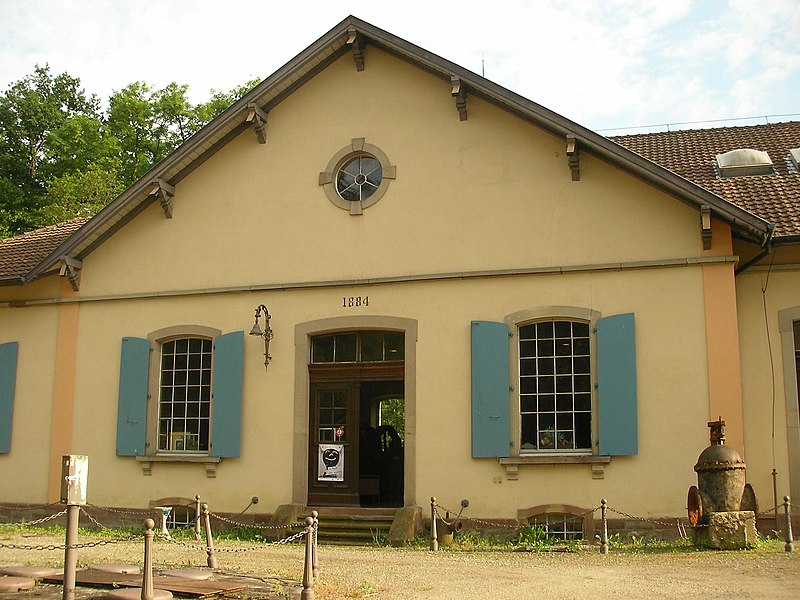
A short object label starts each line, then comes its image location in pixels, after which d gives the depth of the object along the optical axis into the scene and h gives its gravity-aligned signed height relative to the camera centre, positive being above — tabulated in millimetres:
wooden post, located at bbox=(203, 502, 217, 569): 11117 -1017
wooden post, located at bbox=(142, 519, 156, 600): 8323 -917
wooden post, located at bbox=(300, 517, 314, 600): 8852 -973
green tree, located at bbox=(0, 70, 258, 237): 31016 +10107
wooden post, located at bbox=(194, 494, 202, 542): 13809 -890
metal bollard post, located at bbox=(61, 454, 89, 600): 8675 -353
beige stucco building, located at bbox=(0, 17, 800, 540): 13344 +2112
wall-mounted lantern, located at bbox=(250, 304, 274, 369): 15026 +1886
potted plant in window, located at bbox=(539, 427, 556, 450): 13797 +317
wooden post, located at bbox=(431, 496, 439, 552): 12844 -962
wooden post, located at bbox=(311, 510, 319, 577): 10229 -1045
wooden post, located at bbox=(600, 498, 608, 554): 12180 -824
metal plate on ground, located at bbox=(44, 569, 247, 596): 9298 -1167
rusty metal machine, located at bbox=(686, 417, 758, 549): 11688 -465
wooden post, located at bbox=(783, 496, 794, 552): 11648 -846
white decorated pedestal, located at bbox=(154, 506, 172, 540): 14164 -832
